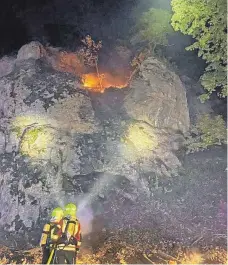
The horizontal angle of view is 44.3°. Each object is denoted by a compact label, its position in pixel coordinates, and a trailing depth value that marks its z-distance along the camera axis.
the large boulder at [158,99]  15.48
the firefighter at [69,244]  6.61
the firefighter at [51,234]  6.58
